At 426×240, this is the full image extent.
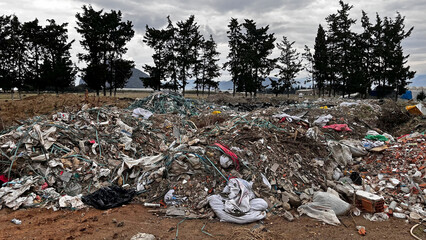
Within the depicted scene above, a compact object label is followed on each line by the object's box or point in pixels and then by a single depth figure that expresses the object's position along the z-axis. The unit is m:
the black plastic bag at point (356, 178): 4.82
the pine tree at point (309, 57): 27.22
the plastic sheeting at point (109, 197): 4.10
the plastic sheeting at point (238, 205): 3.66
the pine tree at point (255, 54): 25.50
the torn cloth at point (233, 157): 4.82
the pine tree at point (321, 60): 26.08
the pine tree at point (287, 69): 26.48
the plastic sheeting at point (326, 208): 3.64
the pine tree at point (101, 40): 22.00
